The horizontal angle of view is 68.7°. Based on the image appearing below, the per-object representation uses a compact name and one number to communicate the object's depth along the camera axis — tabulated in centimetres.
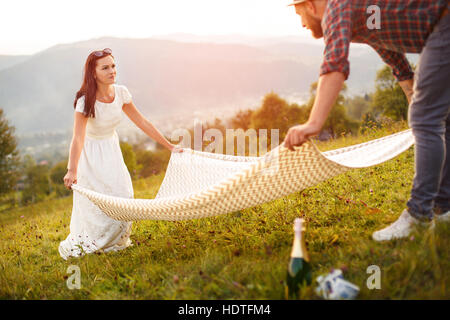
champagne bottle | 170
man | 180
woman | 313
